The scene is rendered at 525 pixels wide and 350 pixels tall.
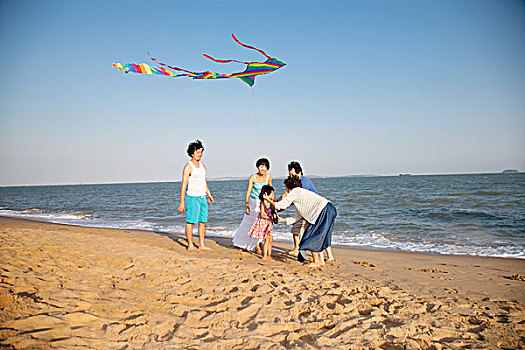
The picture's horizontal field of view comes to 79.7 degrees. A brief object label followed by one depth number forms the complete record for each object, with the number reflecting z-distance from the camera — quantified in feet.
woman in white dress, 18.35
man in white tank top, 17.97
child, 17.58
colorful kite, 17.89
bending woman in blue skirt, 15.61
